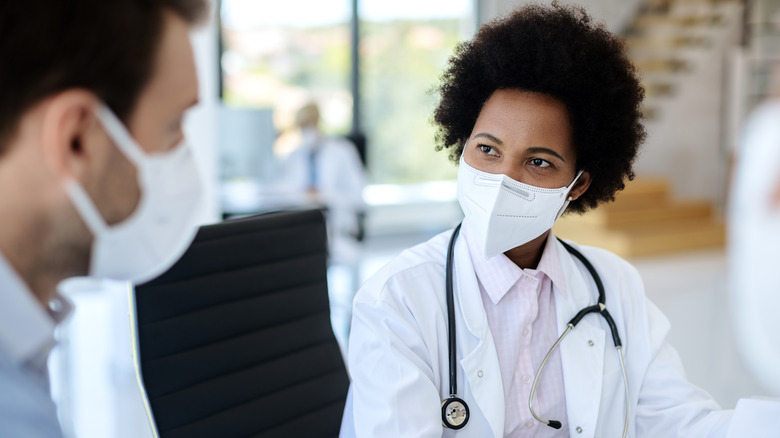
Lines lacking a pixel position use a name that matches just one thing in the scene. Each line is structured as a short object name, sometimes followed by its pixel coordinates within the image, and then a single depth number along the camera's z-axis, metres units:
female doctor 1.17
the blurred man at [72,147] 0.68
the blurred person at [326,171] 4.34
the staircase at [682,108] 6.57
